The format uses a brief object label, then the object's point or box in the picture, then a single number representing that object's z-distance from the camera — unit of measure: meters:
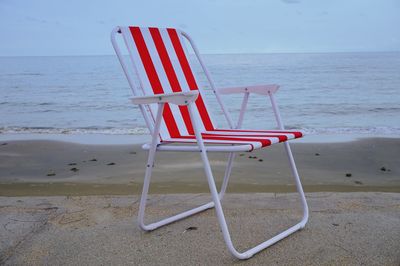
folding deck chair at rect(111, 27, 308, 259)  2.01
